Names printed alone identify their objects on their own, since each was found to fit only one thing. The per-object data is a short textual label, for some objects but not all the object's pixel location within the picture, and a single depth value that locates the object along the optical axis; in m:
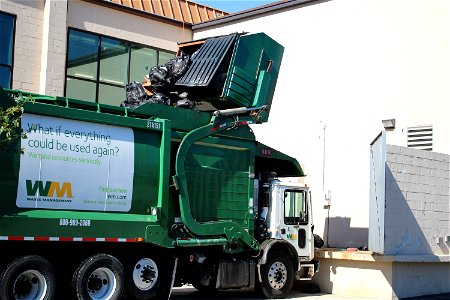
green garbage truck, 9.42
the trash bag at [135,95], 12.46
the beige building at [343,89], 14.17
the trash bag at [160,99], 12.11
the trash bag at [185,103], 12.24
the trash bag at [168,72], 12.83
